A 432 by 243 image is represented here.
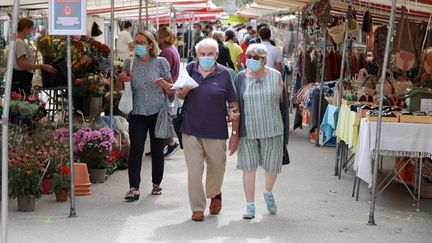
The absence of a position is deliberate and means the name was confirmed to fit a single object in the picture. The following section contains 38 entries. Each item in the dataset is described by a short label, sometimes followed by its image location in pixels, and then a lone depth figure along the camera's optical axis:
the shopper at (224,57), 16.02
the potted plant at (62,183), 8.91
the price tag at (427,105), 9.33
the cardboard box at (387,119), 8.66
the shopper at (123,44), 21.20
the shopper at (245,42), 20.29
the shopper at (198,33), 29.05
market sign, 8.02
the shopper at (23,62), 11.83
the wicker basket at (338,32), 13.66
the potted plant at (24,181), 8.38
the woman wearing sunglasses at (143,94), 9.23
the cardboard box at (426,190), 9.94
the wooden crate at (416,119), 8.70
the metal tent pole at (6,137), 6.04
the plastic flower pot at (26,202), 8.48
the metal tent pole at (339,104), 11.24
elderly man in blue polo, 8.16
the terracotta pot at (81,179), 9.45
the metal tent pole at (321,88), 14.17
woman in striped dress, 8.34
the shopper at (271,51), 15.35
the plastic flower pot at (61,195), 9.03
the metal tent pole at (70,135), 8.19
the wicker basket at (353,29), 12.72
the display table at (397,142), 8.62
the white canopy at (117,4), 16.42
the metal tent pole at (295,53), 18.34
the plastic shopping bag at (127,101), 9.10
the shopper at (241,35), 28.50
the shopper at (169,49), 11.12
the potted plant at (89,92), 11.25
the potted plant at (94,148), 10.17
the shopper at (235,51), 17.91
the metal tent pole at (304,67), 16.70
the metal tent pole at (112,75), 10.73
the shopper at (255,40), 20.79
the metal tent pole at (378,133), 8.00
